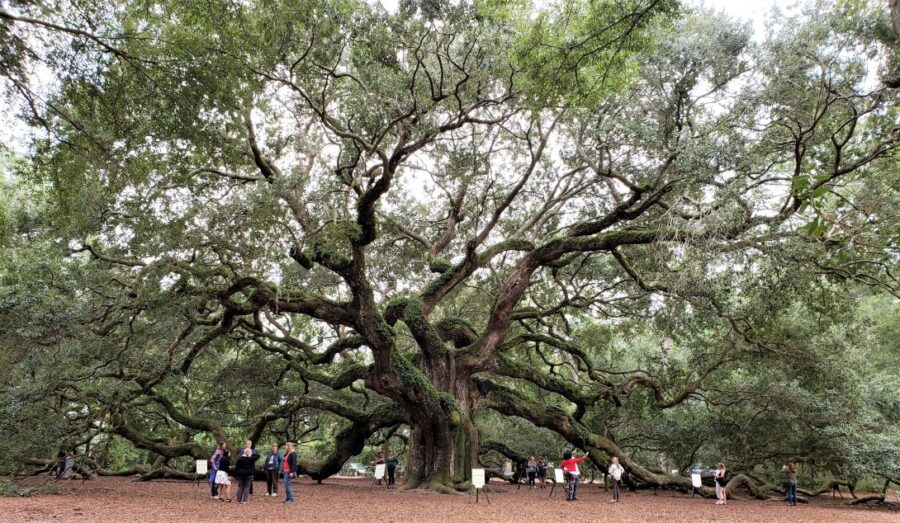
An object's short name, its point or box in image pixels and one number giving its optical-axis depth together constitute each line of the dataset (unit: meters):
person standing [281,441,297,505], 9.41
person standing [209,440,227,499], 9.79
